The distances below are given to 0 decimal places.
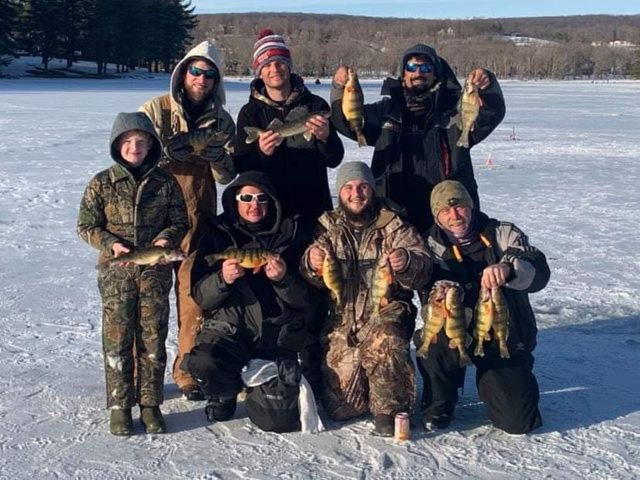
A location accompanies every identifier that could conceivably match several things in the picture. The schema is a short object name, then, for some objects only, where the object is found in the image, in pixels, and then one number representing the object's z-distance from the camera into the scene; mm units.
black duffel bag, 4246
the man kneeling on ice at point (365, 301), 4234
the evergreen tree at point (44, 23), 63844
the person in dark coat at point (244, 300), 4344
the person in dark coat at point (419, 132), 4883
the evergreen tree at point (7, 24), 59812
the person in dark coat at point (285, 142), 4832
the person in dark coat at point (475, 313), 4246
